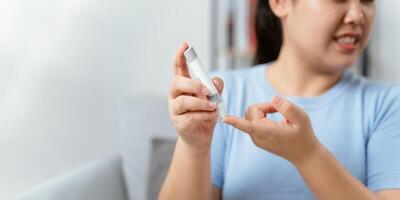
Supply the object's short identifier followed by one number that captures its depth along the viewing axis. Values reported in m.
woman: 0.77
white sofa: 1.23
